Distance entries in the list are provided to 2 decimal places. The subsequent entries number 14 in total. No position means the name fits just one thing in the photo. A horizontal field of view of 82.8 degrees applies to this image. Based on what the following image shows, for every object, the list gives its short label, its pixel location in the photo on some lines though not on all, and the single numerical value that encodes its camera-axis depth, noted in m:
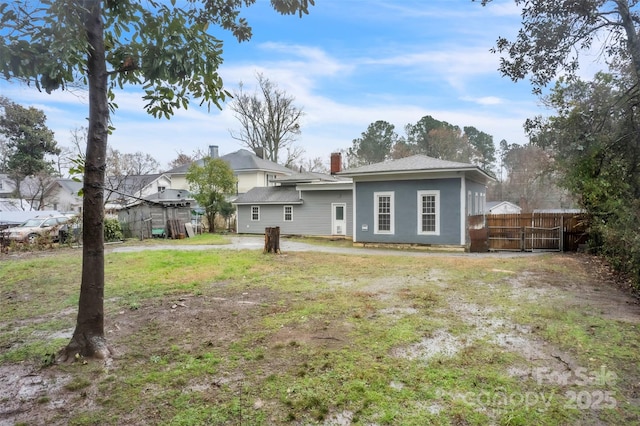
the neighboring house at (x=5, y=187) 36.53
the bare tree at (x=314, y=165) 44.75
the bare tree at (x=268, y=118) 37.28
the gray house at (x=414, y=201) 14.70
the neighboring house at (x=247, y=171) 30.25
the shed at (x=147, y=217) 20.97
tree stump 13.17
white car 16.58
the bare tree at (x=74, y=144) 26.88
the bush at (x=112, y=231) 18.91
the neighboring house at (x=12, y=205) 30.42
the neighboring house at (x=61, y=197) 36.53
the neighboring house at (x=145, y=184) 31.08
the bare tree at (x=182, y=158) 41.01
